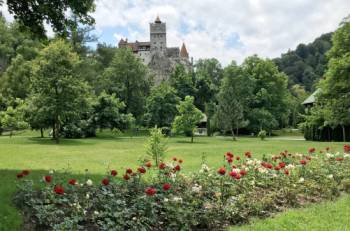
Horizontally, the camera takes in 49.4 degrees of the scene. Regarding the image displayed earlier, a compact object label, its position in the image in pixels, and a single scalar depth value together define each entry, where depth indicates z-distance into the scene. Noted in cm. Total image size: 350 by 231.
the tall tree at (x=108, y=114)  4173
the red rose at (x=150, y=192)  560
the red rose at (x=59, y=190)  513
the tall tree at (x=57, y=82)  2932
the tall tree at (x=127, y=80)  5769
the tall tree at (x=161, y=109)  5084
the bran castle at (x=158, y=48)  12725
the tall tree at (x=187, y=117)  3703
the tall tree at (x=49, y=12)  1162
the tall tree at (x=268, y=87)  5653
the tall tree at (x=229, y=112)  4206
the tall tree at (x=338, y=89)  2781
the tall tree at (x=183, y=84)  6519
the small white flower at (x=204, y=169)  781
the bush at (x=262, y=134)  4103
